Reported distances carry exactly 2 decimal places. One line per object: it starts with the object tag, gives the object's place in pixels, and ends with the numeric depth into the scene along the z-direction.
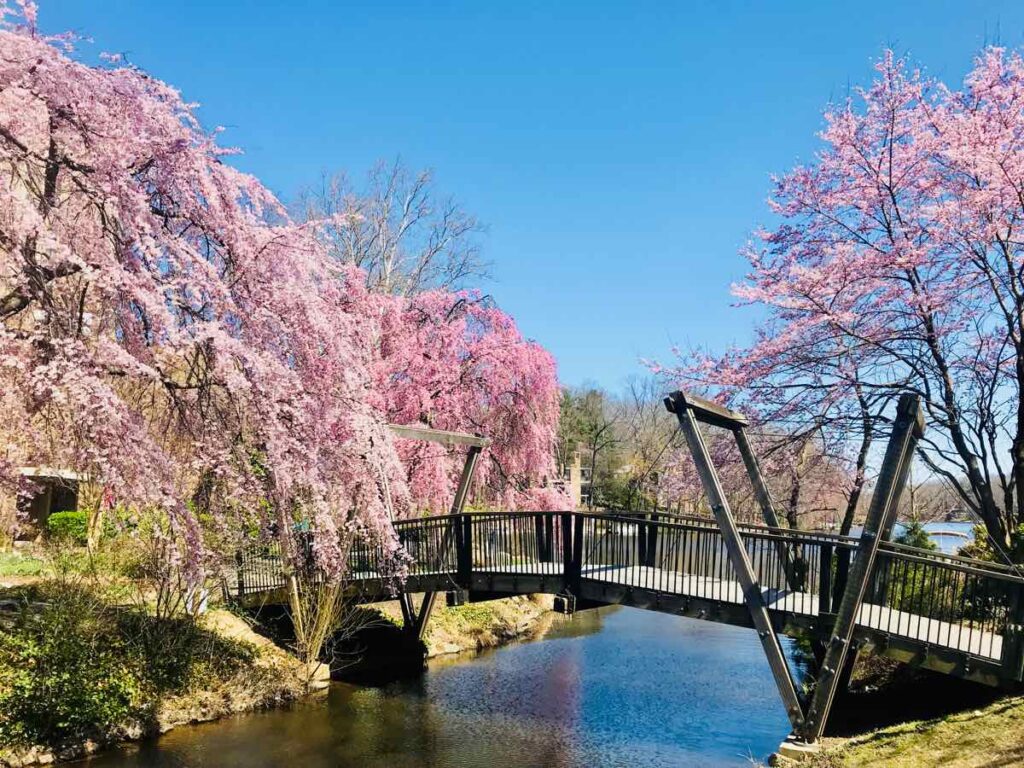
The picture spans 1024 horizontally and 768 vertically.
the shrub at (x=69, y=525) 18.22
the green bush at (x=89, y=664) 9.70
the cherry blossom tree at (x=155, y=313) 6.86
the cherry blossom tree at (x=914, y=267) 10.47
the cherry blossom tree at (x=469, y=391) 19.31
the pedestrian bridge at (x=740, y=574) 8.37
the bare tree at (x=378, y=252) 26.53
